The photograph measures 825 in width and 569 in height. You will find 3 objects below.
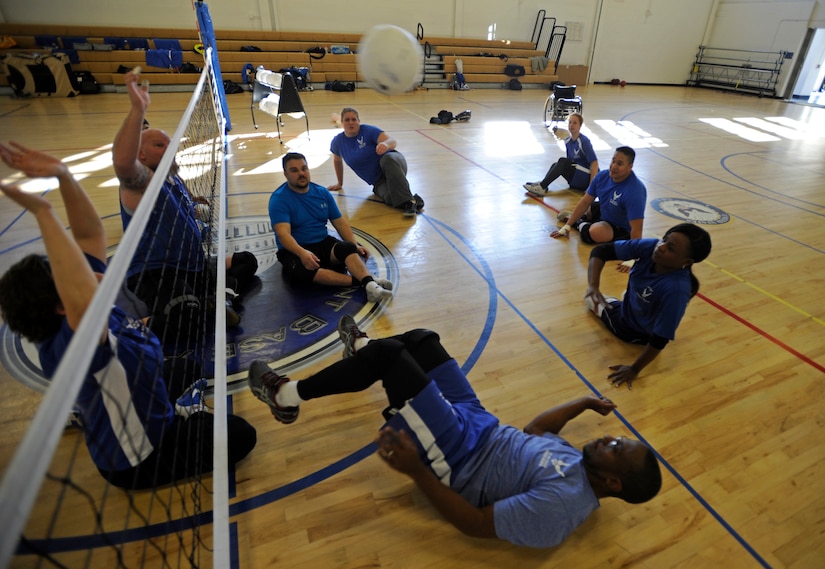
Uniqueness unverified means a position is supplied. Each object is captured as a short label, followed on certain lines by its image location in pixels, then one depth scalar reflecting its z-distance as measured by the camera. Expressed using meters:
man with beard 3.96
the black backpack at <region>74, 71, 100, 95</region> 12.89
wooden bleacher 13.44
